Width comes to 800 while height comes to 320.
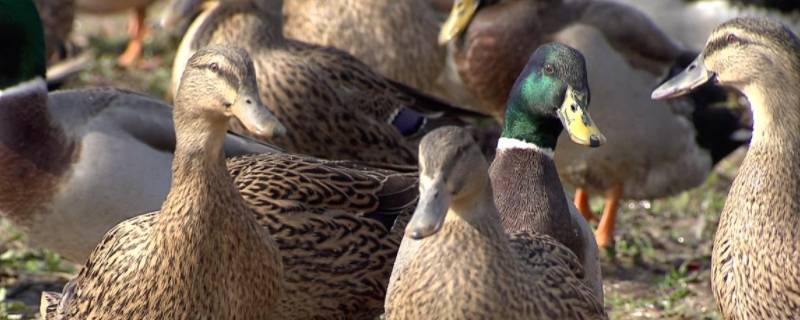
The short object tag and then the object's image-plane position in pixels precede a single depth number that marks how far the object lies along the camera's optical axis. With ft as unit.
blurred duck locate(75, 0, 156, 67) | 69.49
